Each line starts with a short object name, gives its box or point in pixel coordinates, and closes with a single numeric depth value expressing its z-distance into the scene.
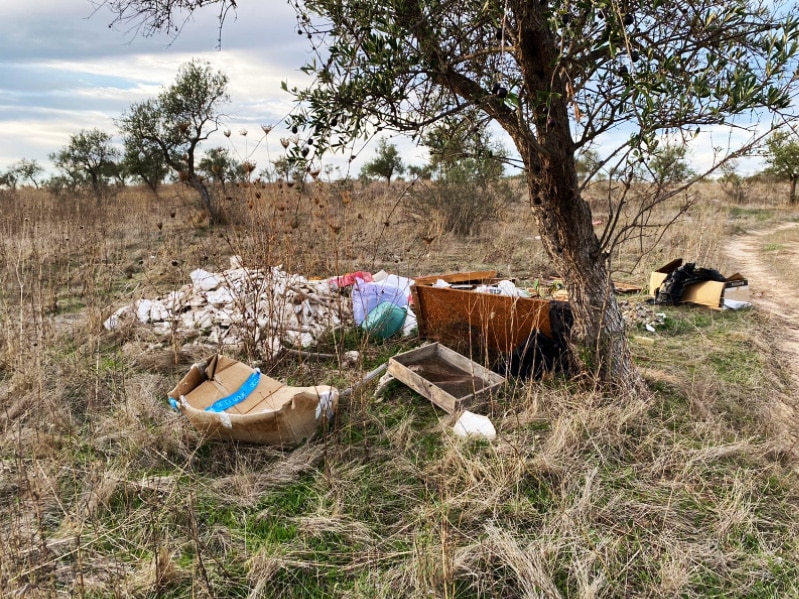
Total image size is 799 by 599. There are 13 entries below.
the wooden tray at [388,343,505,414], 3.11
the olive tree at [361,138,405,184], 21.53
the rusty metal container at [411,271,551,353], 3.69
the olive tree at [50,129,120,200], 18.72
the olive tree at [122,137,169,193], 13.06
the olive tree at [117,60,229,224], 11.91
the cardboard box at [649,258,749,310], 5.78
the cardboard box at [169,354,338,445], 2.67
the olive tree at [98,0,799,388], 1.99
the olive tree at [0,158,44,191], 24.47
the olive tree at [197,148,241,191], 15.56
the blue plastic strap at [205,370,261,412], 3.11
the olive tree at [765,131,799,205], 17.14
